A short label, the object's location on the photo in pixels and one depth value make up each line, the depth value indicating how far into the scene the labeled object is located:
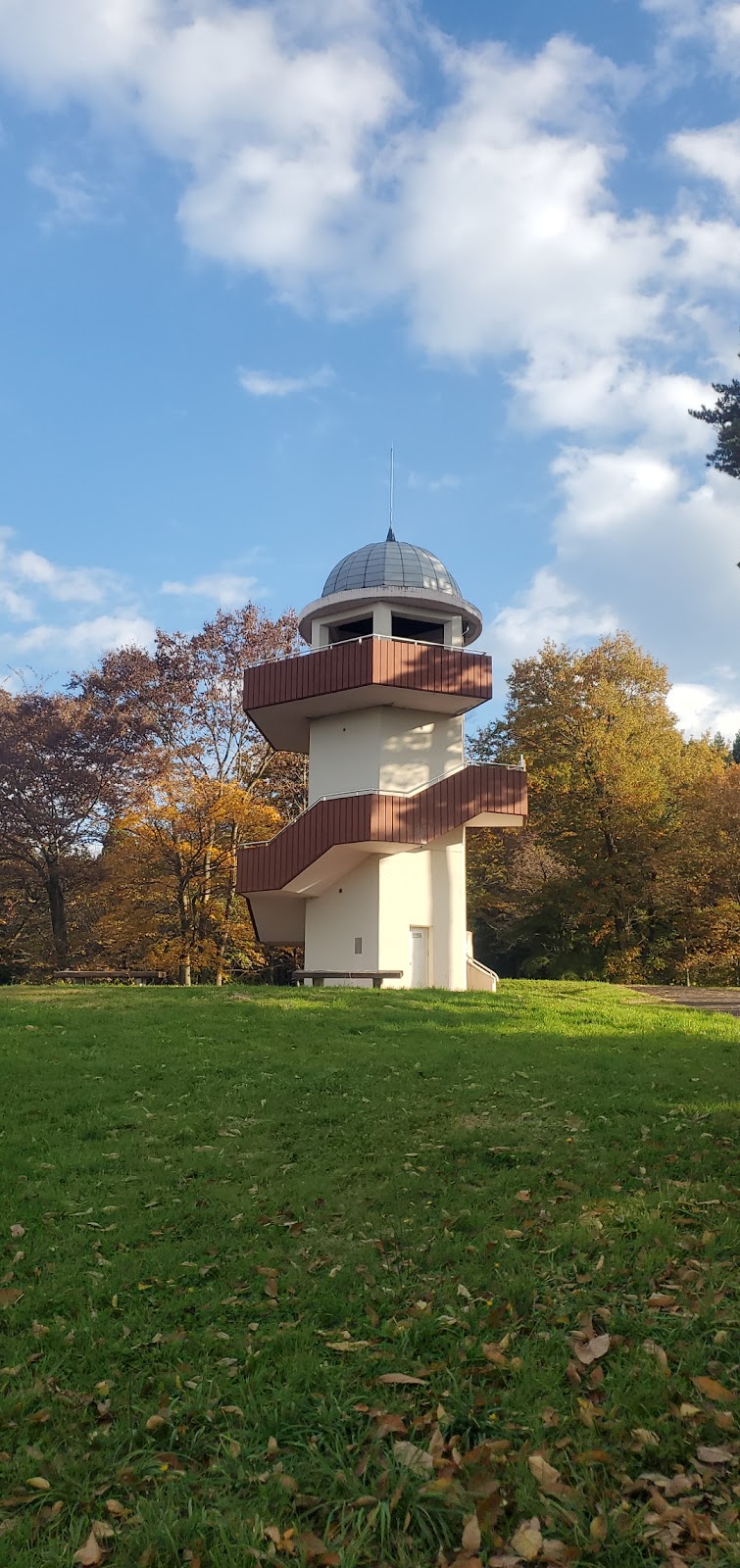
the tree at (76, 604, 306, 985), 35.09
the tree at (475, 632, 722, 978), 36.31
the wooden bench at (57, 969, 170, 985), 28.47
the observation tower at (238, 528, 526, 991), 25.00
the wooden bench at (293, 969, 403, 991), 24.45
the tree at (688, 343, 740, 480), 15.09
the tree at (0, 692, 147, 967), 36.31
